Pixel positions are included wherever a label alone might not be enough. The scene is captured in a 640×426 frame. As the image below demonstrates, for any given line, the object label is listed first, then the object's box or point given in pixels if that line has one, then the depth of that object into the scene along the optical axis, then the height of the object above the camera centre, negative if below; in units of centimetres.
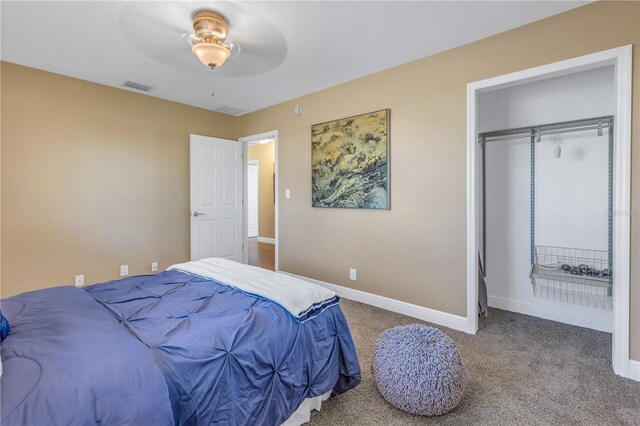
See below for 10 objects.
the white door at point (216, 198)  432 +18
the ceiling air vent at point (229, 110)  453 +150
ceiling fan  218 +128
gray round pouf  163 -90
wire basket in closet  256 -57
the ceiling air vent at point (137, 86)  350 +145
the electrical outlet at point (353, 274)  352 -74
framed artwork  323 +53
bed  93 -53
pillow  119 -46
